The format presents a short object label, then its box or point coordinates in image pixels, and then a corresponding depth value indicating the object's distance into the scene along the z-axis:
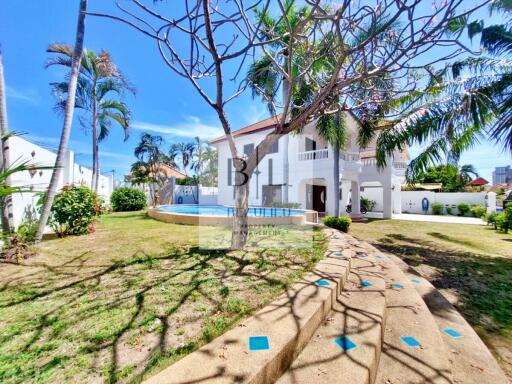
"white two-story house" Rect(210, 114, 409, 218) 16.88
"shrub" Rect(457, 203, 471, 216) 23.42
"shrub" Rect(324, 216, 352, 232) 12.05
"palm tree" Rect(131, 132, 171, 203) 25.19
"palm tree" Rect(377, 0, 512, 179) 7.70
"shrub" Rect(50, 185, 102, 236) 7.91
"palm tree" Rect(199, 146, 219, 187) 31.53
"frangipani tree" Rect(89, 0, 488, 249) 4.15
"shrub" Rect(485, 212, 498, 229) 14.98
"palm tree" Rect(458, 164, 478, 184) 33.42
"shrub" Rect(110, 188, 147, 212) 19.09
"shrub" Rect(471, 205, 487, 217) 21.07
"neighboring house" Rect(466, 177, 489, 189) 32.07
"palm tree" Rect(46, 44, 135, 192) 14.47
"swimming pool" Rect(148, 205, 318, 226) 10.80
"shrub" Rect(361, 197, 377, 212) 24.98
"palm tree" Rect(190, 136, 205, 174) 34.25
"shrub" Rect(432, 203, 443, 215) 25.39
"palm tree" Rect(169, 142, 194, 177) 38.00
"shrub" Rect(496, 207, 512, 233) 12.31
